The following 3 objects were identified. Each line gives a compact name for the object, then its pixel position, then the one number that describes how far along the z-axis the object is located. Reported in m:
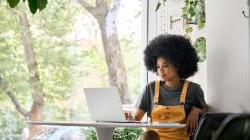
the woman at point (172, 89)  2.73
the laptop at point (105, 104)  2.46
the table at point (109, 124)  2.21
